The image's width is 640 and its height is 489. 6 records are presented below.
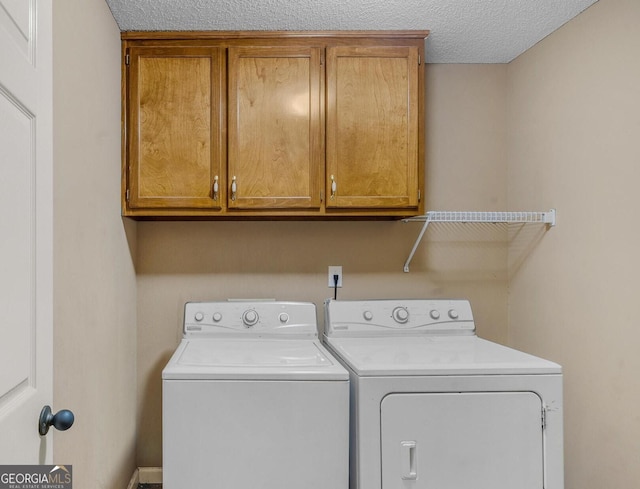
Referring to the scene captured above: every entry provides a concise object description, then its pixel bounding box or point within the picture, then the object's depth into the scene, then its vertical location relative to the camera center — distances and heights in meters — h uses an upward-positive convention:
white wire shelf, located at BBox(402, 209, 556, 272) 2.17 +0.13
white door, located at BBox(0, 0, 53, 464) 0.74 +0.03
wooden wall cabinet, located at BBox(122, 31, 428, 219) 2.14 +0.58
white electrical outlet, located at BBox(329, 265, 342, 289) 2.50 -0.16
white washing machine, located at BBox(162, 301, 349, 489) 1.51 -0.62
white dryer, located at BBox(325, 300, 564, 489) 1.50 -0.61
